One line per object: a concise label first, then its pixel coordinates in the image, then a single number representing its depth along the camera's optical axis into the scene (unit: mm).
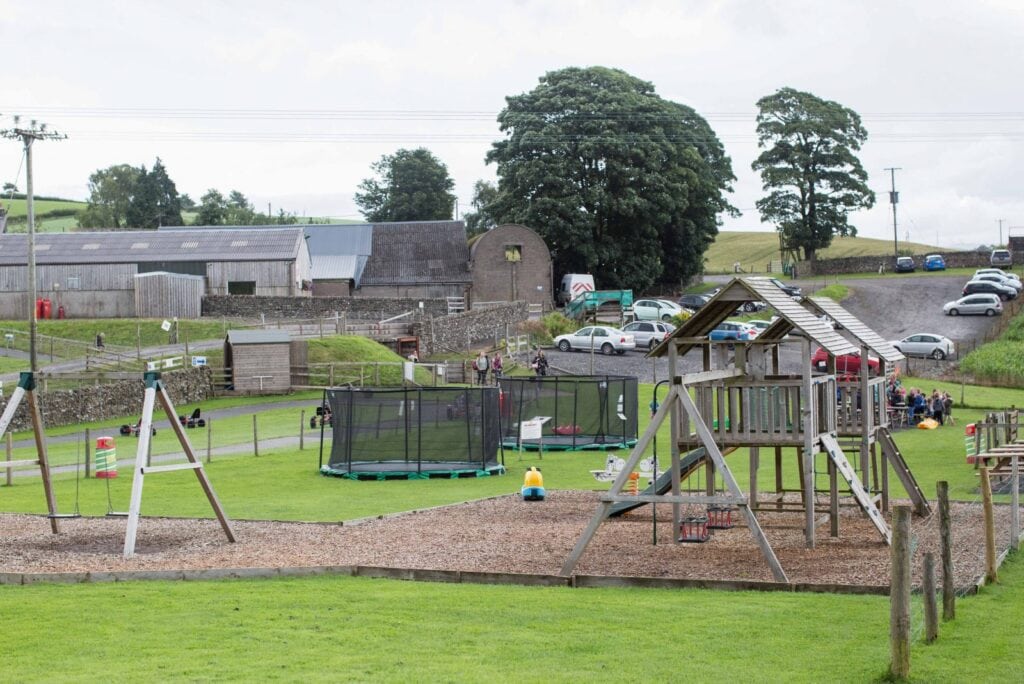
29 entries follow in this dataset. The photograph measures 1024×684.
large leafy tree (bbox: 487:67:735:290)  84500
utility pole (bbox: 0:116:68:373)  44125
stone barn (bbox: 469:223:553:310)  82625
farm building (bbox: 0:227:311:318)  74562
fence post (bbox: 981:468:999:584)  15195
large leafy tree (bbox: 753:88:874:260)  94875
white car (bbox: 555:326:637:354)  63844
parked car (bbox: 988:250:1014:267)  96750
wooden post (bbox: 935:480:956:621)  13297
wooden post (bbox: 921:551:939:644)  12125
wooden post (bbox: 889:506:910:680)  10945
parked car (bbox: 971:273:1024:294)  80750
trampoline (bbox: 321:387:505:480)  30797
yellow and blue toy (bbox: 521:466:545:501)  24812
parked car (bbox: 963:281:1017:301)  78375
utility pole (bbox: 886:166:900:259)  106438
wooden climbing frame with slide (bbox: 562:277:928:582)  17391
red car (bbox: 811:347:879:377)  46450
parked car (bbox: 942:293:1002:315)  75125
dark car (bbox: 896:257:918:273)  99625
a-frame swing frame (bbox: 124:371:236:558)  18375
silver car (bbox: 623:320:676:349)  64500
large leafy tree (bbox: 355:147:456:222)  119125
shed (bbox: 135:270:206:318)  73688
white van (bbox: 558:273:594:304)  80688
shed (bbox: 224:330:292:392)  55062
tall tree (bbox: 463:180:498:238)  120812
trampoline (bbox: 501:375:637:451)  37000
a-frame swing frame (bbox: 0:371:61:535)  19875
